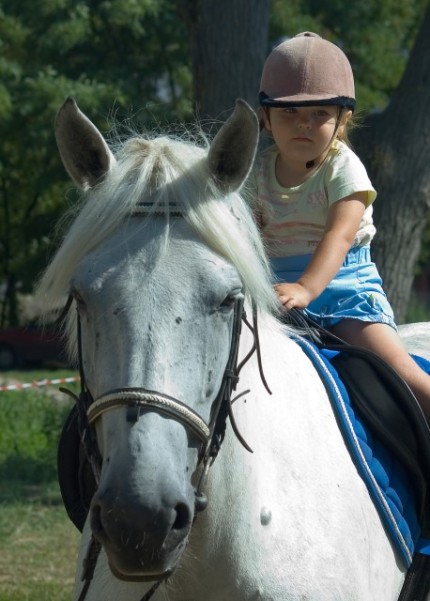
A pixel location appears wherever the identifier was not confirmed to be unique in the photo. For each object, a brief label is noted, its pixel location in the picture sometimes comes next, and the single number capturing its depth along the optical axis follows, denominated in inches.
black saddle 238.1
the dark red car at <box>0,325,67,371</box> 1846.3
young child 251.0
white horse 172.5
